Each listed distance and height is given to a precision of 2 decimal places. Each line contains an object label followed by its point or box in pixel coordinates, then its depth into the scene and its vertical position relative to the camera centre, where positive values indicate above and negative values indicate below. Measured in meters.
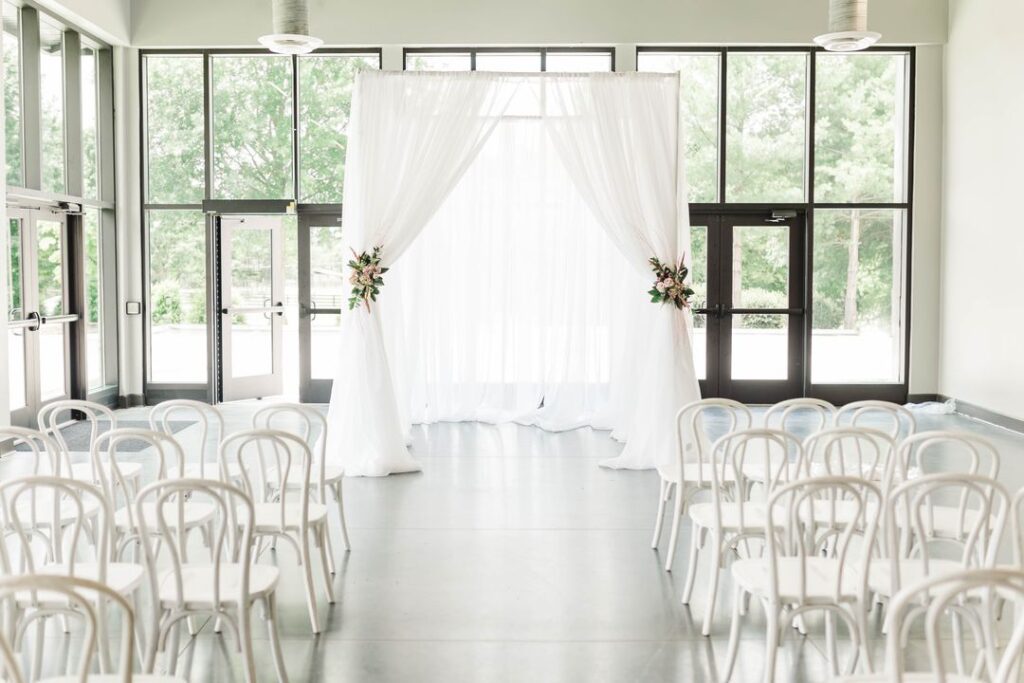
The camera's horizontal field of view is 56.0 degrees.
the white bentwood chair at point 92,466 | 4.35 -0.85
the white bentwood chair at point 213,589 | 2.97 -0.98
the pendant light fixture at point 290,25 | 6.50 +1.83
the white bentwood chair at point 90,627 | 2.07 -0.76
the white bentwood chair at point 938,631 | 2.09 -0.78
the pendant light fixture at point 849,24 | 6.69 +1.89
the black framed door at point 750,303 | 10.48 -0.09
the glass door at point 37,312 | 8.30 -0.16
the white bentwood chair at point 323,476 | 4.38 -0.91
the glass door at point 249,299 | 10.45 -0.05
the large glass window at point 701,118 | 10.34 +1.90
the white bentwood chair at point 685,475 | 4.56 -0.92
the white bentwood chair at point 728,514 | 3.80 -0.94
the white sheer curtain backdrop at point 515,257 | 7.22 +0.34
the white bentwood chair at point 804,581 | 2.94 -0.98
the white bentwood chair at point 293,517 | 3.85 -0.94
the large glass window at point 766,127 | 10.34 +1.80
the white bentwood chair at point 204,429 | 4.59 -0.64
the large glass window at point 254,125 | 10.28 +1.81
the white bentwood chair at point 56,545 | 2.96 -0.92
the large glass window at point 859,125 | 10.35 +1.83
